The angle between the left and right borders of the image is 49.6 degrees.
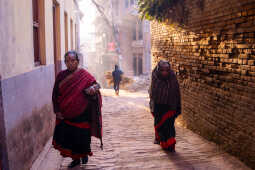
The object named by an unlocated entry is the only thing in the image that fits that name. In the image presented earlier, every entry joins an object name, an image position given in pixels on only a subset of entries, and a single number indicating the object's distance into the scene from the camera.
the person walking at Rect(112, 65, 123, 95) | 15.98
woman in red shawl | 4.10
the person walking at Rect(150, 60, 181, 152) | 4.98
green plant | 7.15
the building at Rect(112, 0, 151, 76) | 25.72
